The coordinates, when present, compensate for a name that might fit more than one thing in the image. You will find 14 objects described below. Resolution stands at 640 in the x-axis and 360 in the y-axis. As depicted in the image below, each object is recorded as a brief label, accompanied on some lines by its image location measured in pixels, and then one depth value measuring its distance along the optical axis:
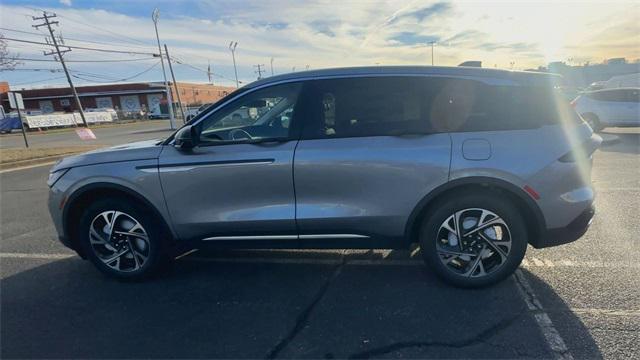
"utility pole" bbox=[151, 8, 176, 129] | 30.16
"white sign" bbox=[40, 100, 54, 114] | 69.38
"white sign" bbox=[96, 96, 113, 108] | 69.88
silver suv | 3.08
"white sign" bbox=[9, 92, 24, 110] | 14.18
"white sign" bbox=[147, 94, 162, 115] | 69.62
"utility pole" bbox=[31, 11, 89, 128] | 42.47
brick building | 68.61
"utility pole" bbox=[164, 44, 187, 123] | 39.56
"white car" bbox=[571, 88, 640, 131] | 12.67
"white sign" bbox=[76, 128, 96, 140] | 15.43
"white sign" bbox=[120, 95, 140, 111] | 70.81
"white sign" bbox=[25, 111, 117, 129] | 39.07
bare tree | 15.48
